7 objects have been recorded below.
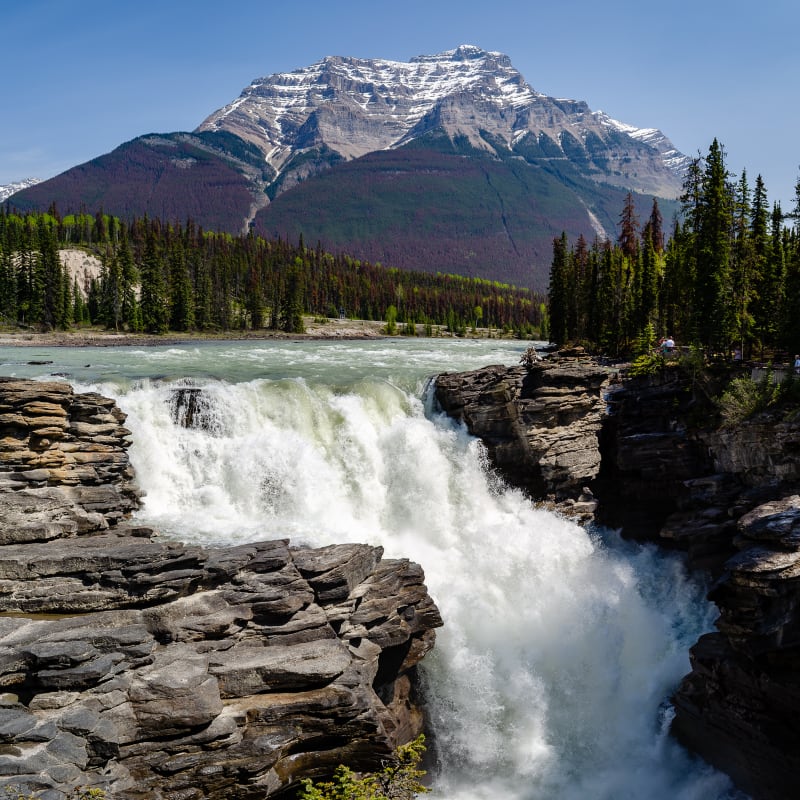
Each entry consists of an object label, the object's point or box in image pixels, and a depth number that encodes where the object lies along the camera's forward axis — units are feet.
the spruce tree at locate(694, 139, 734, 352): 129.08
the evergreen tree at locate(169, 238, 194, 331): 327.06
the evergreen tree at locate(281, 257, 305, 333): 375.45
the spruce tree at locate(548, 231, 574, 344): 250.98
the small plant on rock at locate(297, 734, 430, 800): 45.96
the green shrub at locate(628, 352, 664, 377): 116.98
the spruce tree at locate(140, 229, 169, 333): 318.04
